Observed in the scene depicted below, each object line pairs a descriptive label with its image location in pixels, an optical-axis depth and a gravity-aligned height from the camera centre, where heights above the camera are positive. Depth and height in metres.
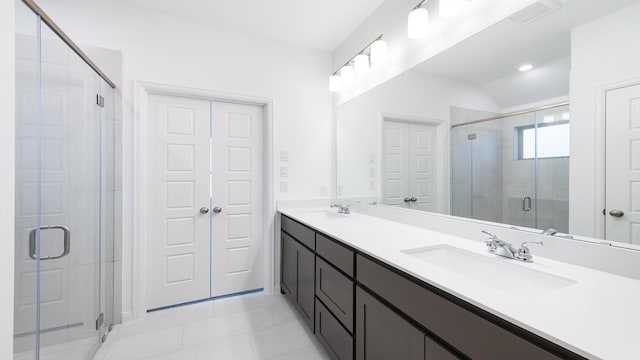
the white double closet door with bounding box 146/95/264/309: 2.32 -0.20
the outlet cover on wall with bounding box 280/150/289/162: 2.64 +0.25
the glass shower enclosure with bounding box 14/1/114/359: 1.11 -0.11
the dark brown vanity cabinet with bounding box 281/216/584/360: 0.68 -0.51
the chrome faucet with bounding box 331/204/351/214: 2.45 -0.29
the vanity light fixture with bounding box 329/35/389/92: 2.05 +1.04
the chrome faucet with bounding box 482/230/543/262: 1.06 -0.30
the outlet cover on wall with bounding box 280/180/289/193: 2.64 -0.07
